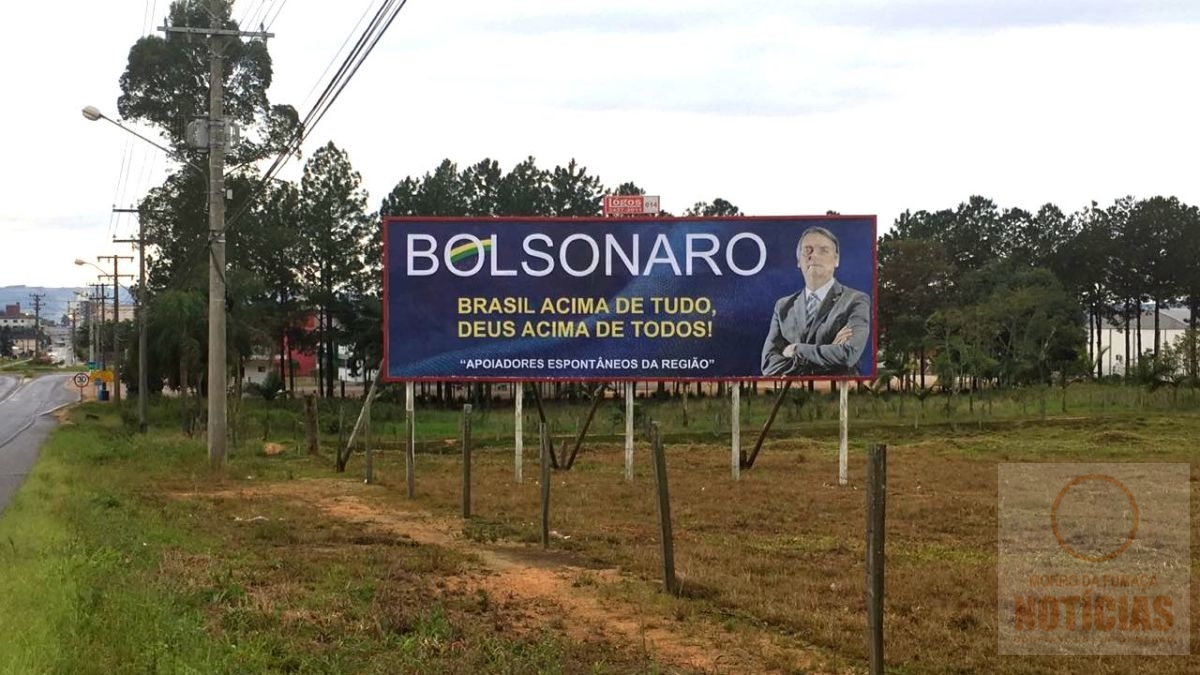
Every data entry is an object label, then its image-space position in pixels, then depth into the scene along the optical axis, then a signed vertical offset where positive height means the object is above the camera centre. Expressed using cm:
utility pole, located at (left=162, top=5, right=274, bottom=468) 2255 +217
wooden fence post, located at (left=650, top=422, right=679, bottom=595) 976 -135
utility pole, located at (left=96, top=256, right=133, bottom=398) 5097 +156
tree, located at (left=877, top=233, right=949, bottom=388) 6425 +411
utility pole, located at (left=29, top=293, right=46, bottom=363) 14212 +401
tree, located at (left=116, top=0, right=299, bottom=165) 4181 +1024
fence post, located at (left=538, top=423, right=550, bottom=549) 1258 -155
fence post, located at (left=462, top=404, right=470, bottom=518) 1534 -147
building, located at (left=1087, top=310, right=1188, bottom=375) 9012 +225
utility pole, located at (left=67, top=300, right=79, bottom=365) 12100 +181
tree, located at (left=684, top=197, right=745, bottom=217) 6888 +924
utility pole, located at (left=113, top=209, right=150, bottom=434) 3697 +53
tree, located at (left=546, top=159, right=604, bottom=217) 6244 +921
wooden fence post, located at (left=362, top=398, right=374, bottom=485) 2059 -186
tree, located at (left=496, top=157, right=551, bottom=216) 6078 +898
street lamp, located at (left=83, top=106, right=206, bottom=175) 2082 +444
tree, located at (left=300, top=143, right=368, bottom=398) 5556 +648
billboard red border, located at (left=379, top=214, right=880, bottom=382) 1950 +237
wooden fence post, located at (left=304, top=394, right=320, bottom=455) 2762 -171
